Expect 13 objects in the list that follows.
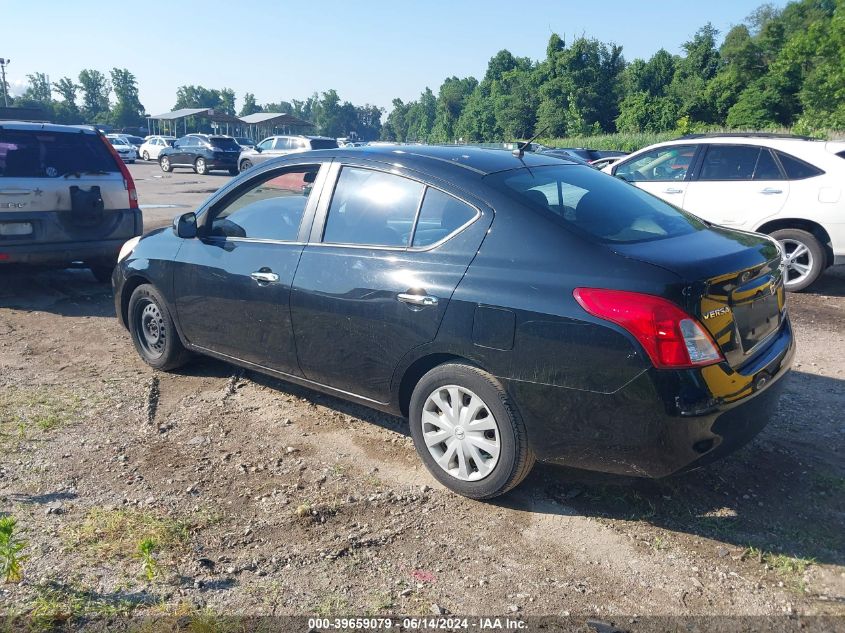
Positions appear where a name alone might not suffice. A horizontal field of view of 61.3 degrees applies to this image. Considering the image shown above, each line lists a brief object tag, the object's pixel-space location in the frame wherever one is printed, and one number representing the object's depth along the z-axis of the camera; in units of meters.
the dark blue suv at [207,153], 29.50
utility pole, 67.75
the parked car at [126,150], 39.69
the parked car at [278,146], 26.06
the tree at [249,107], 156.00
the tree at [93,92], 128.69
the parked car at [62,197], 7.35
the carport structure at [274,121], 59.72
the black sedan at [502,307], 3.08
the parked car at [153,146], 42.28
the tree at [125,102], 116.12
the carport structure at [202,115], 59.37
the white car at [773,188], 7.74
